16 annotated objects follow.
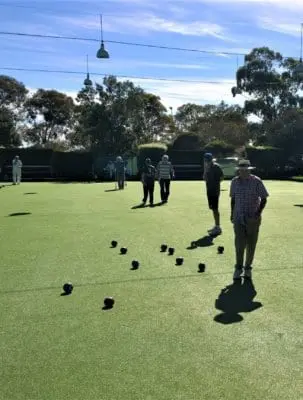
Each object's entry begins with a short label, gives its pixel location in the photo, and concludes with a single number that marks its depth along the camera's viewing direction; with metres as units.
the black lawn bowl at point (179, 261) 8.89
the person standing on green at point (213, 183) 12.47
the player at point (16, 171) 35.38
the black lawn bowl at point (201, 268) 8.36
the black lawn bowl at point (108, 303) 6.45
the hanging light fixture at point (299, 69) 19.59
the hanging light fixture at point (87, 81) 29.40
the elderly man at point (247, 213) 7.77
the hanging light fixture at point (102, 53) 20.36
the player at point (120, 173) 29.41
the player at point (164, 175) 20.34
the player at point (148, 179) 20.02
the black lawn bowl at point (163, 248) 10.23
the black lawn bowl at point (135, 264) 8.69
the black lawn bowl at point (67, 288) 7.12
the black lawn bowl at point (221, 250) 9.94
